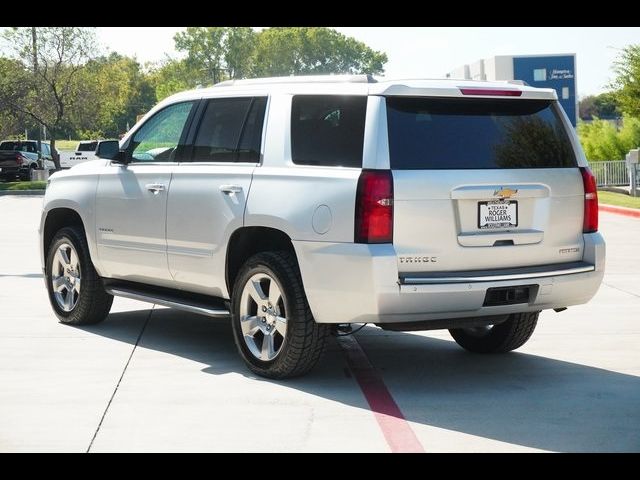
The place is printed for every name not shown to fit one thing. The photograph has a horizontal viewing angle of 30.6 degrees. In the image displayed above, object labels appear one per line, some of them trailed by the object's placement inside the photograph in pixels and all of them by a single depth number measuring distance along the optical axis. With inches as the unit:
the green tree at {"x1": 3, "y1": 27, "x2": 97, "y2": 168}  2135.8
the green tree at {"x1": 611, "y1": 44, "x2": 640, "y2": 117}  1531.7
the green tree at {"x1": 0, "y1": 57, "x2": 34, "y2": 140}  2146.9
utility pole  2097.7
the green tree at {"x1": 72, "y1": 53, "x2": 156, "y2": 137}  2212.1
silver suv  280.2
